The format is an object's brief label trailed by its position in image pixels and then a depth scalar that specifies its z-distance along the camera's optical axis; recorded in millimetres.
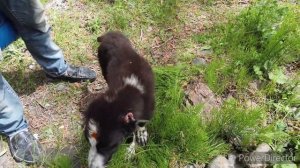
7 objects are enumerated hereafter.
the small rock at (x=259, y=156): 2056
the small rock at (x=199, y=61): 2590
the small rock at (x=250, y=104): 2326
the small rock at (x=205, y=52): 2658
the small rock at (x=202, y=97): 2306
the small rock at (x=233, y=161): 2117
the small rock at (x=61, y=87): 2527
